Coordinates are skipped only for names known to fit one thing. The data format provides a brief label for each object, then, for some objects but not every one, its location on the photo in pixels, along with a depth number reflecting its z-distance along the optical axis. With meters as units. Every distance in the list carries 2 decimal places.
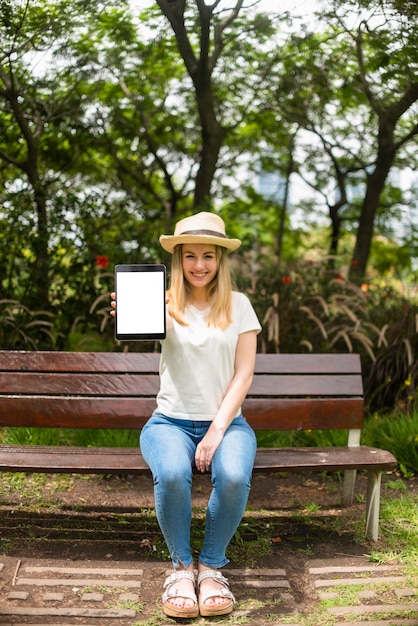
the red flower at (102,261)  5.21
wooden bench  3.71
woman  2.82
